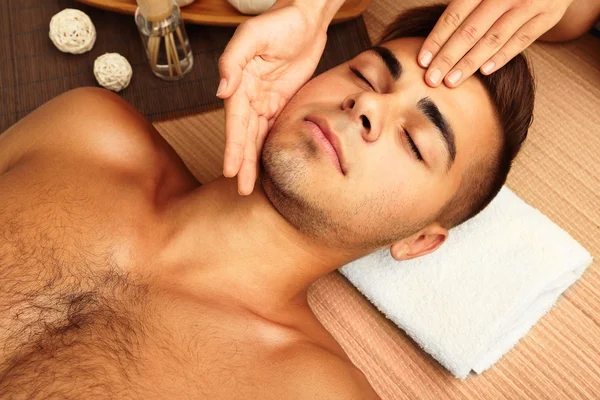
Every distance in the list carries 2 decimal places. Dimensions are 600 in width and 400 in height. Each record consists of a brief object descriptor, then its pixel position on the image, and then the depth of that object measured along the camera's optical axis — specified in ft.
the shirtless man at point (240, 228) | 2.11
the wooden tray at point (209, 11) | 3.09
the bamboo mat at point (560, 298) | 2.56
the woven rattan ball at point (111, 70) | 2.97
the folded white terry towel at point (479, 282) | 2.55
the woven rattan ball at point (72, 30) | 3.04
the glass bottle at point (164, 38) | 2.82
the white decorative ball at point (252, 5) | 3.02
